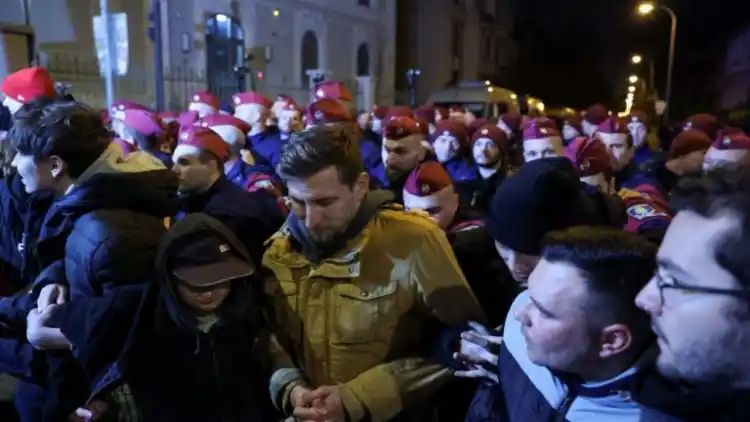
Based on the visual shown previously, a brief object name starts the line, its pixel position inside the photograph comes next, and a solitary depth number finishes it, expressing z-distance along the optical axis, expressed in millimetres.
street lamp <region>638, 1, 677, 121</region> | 25797
